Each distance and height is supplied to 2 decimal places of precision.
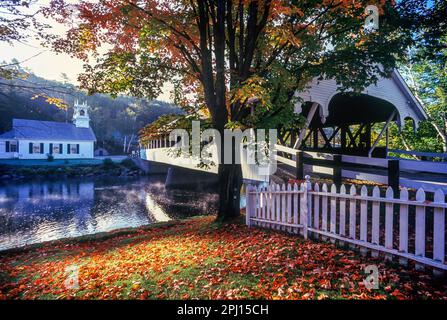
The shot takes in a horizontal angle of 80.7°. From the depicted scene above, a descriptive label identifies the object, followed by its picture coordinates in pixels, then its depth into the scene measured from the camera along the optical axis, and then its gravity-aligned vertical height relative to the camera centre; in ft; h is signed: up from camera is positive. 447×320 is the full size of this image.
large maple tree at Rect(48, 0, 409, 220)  23.91 +11.46
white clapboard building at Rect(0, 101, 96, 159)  142.51 +10.48
